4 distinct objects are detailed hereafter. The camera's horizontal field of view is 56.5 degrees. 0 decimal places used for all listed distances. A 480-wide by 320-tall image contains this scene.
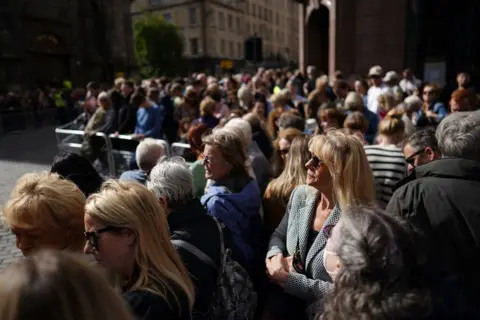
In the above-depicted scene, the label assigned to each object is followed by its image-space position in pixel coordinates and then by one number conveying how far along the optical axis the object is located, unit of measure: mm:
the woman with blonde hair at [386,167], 3994
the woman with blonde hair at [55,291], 1147
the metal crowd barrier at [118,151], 7953
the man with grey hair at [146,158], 4359
